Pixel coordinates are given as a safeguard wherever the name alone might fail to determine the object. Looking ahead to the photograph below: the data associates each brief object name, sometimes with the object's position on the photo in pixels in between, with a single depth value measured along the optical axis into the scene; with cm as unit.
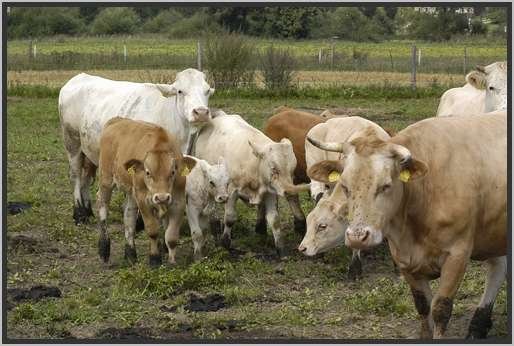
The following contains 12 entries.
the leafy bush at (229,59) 2603
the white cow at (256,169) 1083
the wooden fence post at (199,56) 2834
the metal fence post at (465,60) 2919
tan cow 664
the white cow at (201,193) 1041
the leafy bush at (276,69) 2675
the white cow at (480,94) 1187
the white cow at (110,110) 1195
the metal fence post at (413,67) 2889
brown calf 973
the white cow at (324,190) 945
